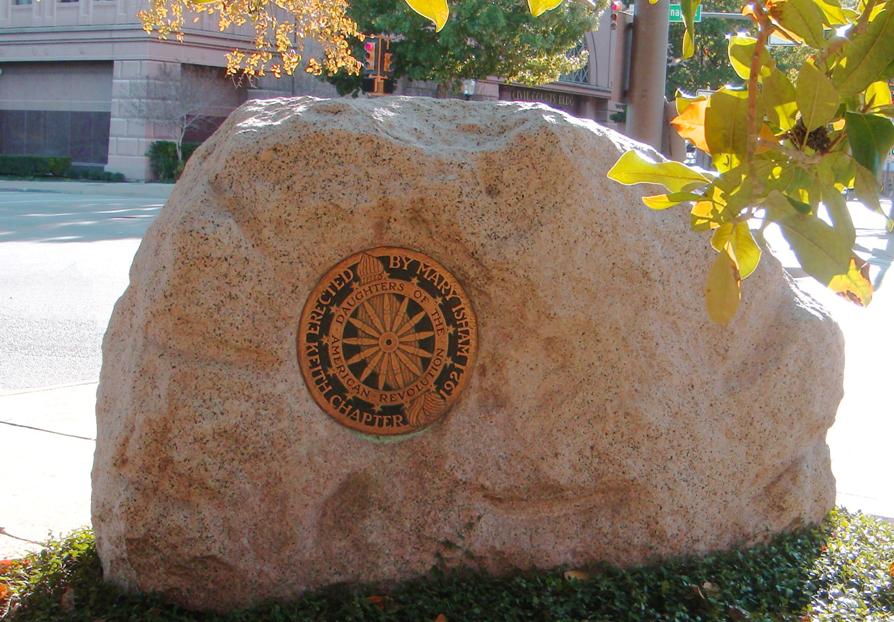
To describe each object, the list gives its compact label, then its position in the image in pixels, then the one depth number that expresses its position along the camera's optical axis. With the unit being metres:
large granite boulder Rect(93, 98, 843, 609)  3.82
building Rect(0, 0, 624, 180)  32.56
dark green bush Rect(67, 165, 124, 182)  33.22
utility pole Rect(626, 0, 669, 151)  7.74
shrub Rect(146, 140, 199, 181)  32.66
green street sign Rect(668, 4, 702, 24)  12.05
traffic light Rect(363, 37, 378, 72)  20.95
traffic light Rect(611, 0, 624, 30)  8.15
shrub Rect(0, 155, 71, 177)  34.28
